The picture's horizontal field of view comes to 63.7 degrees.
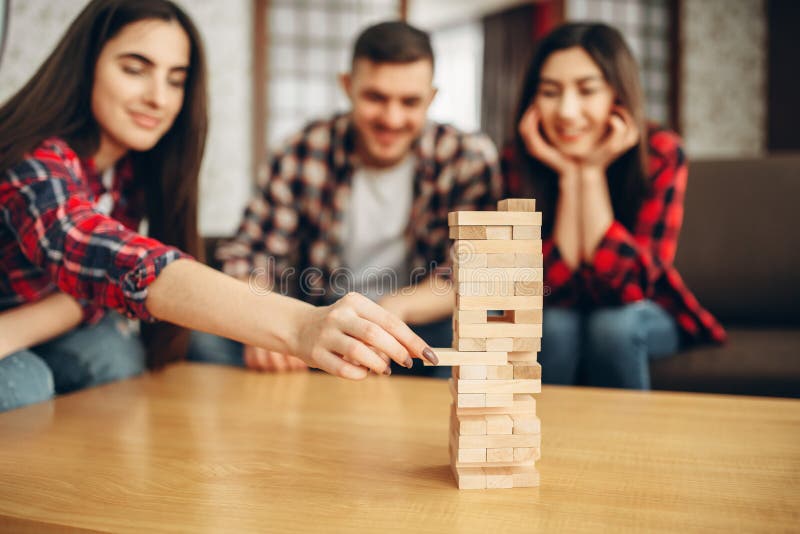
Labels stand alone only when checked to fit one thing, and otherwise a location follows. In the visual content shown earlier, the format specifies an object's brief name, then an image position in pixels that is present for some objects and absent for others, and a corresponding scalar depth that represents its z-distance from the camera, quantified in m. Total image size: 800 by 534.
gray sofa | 1.87
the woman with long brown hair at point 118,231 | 0.79
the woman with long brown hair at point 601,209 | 1.50
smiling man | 1.73
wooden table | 0.64
